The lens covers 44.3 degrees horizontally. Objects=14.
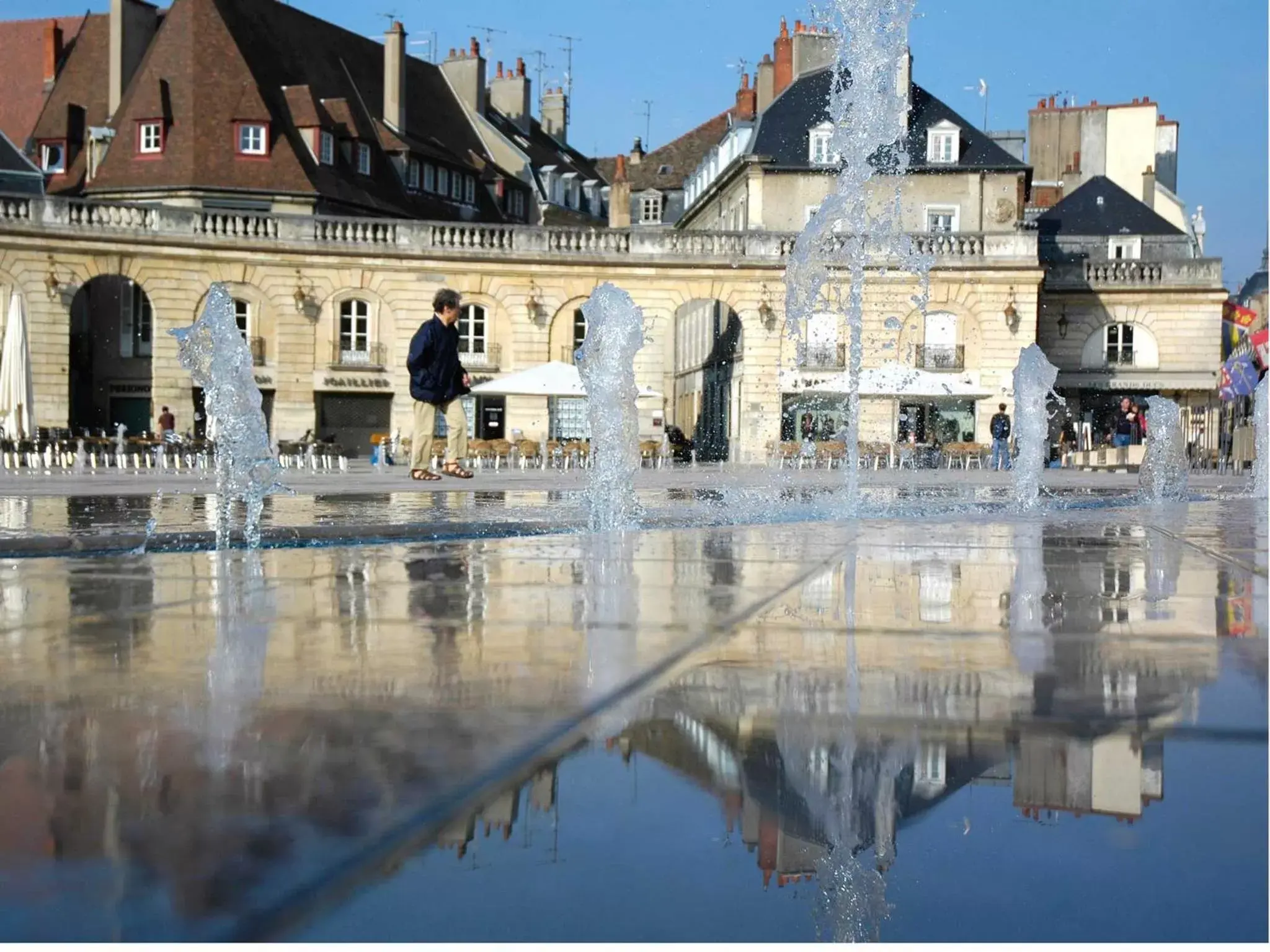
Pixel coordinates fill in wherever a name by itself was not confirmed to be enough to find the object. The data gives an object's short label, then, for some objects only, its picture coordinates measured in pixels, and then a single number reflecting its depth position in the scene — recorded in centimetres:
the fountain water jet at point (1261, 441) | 1750
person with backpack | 3350
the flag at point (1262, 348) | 3281
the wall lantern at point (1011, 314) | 3897
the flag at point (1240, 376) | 3256
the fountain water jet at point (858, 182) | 1780
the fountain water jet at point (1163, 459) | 1488
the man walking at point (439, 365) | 1324
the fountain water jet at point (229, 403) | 855
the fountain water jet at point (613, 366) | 1038
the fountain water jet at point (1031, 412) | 1411
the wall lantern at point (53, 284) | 3581
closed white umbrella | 2775
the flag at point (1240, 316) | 4400
